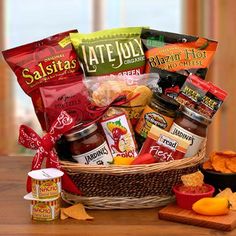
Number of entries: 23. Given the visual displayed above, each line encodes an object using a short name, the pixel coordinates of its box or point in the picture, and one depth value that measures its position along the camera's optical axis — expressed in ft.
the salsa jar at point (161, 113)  5.24
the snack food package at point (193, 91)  5.36
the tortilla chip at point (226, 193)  5.12
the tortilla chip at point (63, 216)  4.93
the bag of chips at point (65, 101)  5.27
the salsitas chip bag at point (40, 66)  5.45
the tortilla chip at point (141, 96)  5.35
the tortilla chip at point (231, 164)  5.28
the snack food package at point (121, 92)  5.34
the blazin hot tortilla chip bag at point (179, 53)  5.67
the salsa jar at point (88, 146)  5.05
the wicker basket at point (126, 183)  5.00
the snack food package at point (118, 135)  5.18
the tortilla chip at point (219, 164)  5.30
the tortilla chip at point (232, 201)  5.02
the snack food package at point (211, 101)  5.34
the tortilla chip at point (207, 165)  5.34
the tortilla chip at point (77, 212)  4.93
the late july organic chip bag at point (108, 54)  5.61
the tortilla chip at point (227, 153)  5.35
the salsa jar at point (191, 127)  5.15
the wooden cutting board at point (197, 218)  4.74
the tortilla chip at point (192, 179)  5.07
